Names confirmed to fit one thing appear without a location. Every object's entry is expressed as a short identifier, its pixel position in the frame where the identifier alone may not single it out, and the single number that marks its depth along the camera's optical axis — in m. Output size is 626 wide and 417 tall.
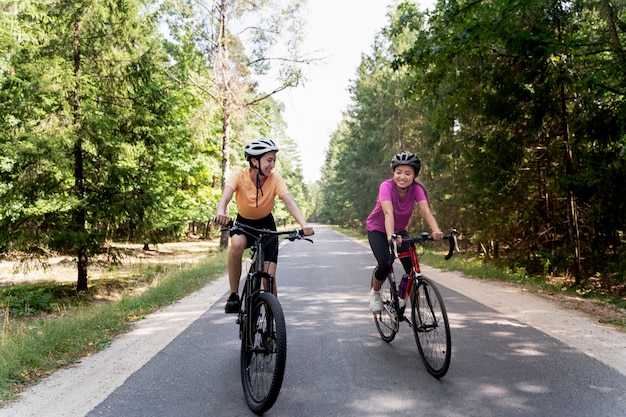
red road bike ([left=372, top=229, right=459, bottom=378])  3.56
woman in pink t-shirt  4.30
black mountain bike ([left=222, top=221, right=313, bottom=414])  2.88
